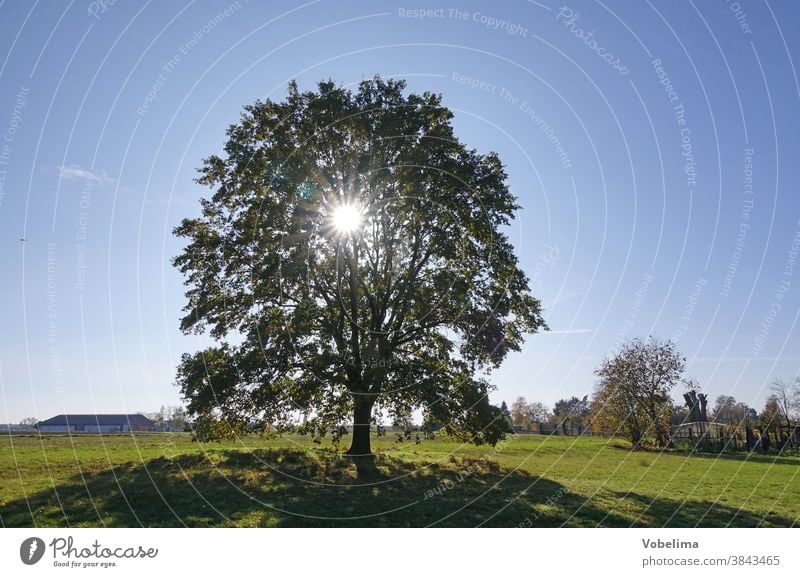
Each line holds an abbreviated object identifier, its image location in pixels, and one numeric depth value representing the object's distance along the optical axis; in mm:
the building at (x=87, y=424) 160200
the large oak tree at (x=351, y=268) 27297
